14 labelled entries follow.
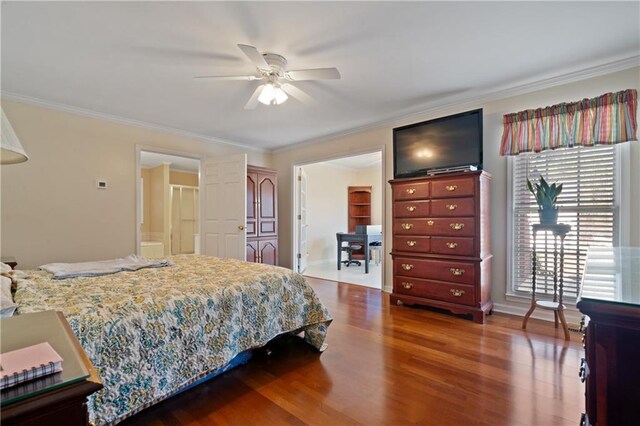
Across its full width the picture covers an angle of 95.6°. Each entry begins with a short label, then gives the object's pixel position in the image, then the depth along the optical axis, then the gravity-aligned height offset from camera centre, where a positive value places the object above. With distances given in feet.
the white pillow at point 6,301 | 3.87 -1.27
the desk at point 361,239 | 18.81 -1.81
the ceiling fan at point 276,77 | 7.41 +3.67
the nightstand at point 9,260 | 8.75 -1.47
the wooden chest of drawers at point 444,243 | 9.64 -1.10
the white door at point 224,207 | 14.23 +0.30
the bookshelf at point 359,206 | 25.27 +0.54
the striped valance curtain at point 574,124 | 8.10 +2.67
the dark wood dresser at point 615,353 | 2.21 -1.11
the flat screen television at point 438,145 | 10.11 +2.54
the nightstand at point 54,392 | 1.65 -1.09
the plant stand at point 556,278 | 8.44 -2.06
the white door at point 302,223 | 18.25 -0.67
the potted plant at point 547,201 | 8.55 +0.32
